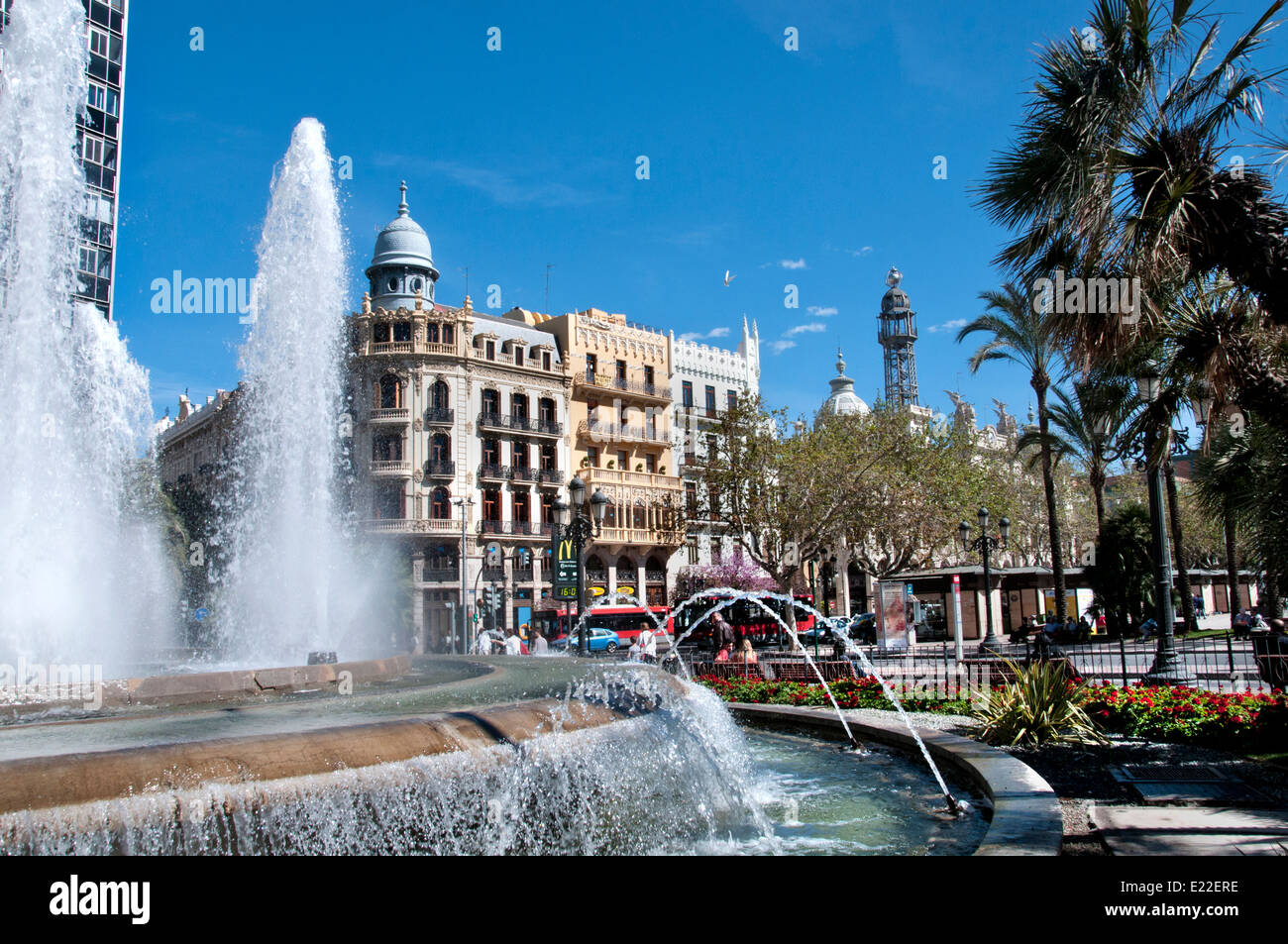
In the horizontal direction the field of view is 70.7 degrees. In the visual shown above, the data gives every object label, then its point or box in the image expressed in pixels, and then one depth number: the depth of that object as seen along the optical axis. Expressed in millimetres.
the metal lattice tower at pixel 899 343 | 120125
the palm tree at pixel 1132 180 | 8156
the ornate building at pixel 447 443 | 43969
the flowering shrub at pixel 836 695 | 11945
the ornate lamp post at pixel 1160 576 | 12535
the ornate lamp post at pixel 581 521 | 16734
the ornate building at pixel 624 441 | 49581
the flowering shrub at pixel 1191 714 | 9023
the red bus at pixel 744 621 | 35188
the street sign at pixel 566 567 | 19625
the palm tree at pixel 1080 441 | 31406
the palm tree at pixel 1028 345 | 30234
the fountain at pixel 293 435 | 16609
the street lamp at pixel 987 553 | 27411
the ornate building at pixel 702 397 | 54844
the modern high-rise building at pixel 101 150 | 42531
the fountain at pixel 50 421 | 14656
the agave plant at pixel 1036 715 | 9312
